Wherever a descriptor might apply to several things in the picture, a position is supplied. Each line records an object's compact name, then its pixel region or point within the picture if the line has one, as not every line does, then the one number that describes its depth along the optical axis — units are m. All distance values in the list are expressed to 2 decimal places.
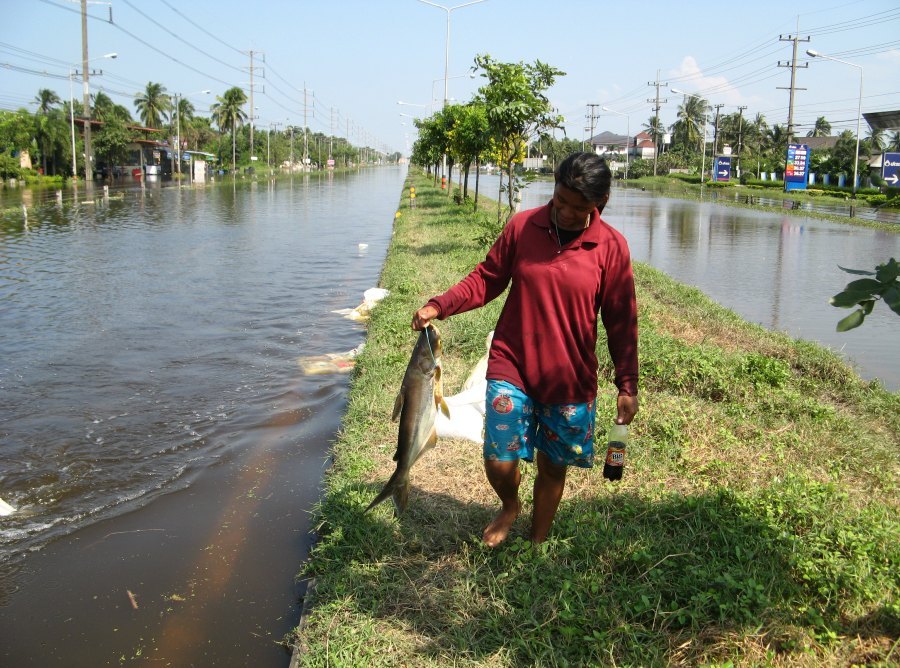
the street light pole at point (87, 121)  42.38
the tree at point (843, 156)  43.20
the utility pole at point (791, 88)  41.62
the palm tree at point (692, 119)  86.69
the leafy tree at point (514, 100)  12.50
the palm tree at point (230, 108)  81.12
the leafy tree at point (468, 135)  18.59
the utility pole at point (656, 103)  69.28
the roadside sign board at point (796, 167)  37.06
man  3.02
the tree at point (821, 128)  102.19
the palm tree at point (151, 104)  80.19
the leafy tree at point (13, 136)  43.51
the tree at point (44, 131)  47.69
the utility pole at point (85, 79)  42.34
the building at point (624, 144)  119.12
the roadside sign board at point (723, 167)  55.53
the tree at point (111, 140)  54.16
